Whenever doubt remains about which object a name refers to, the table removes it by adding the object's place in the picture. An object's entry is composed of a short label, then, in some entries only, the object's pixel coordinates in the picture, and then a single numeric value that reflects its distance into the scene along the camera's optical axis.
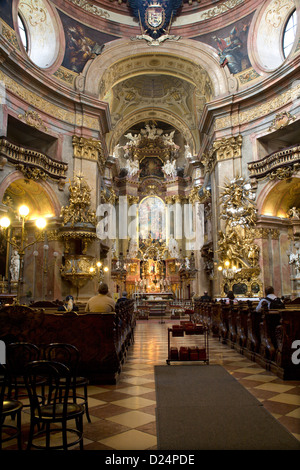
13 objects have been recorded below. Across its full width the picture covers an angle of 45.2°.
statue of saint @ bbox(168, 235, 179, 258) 29.47
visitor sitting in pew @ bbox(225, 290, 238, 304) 10.46
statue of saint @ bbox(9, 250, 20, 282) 15.13
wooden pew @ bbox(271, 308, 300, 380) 5.33
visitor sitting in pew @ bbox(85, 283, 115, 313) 6.02
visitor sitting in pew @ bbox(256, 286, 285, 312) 6.75
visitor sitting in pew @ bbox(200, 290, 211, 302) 15.40
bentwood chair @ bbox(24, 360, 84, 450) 2.72
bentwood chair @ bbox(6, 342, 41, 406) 3.36
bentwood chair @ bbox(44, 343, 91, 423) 3.31
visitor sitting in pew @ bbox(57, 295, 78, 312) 8.11
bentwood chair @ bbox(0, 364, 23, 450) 2.80
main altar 29.20
